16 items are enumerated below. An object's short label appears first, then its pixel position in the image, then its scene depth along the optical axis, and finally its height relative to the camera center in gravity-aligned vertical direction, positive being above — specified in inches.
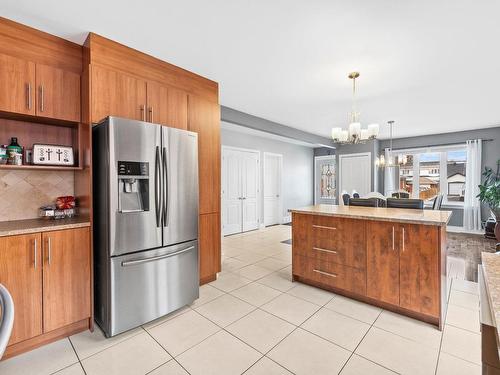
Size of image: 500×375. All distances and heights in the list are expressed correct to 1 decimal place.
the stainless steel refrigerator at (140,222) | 79.6 -12.8
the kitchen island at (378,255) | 84.3 -27.8
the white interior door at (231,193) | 229.1 -8.9
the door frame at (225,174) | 224.5 +8.9
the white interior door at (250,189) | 246.1 -5.3
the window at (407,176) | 278.5 +8.0
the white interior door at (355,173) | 281.1 +11.8
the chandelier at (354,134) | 130.2 +26.9
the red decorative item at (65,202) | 93.4 -6.8
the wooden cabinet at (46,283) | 71.0 -30.0
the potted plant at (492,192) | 194.8 -7.4
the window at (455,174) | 250.1 +8.8
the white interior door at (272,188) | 272.8 -4.9
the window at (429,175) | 263.7 +8.3
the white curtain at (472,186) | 232.9 -3.1
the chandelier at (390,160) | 220.2 +22.0
